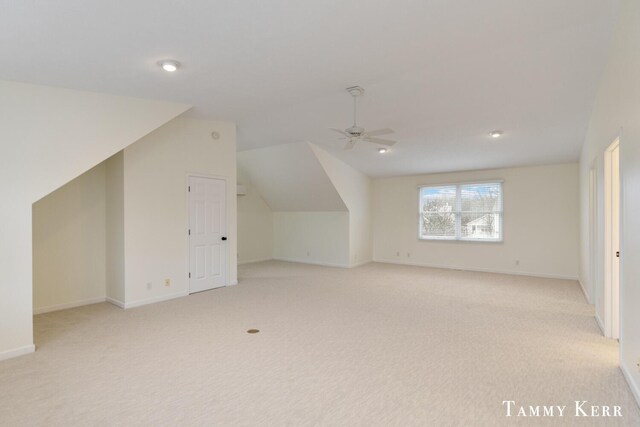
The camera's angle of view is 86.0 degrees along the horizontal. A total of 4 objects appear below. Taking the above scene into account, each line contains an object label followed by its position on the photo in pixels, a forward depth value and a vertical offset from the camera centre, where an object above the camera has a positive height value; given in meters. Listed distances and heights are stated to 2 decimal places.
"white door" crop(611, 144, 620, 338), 3.58 -0.28
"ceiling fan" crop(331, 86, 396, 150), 4.09 +0.99
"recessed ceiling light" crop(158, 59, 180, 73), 3.18 +1.41
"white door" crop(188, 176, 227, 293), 5.45 -0.34
